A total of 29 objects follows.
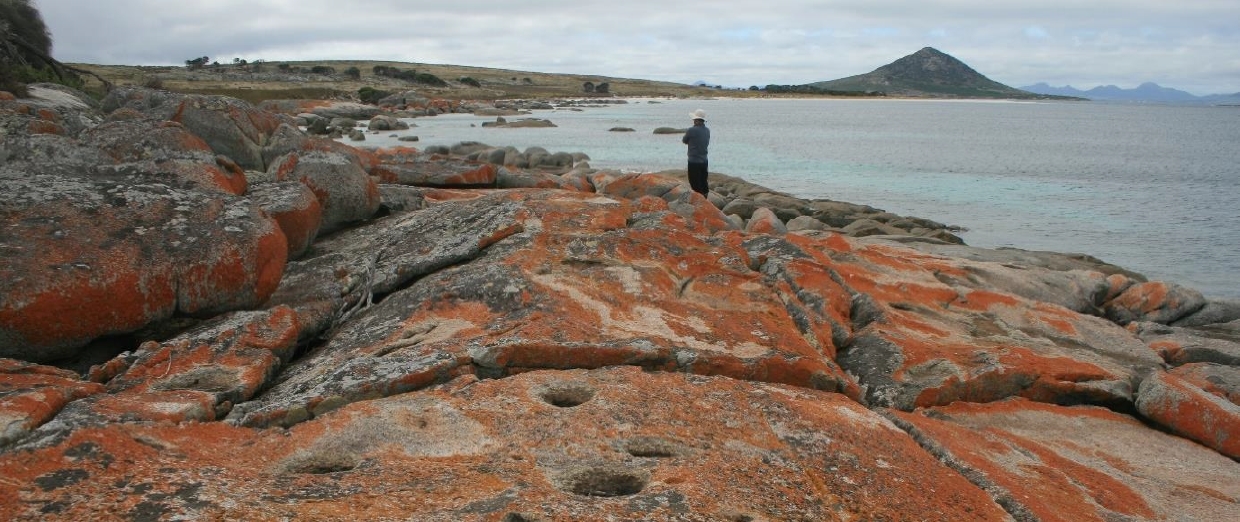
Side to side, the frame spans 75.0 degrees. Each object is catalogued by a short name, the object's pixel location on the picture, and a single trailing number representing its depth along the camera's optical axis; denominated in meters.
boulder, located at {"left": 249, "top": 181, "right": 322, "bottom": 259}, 8.30
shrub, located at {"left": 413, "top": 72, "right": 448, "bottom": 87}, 122.09
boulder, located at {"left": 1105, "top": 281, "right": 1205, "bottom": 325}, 13.98
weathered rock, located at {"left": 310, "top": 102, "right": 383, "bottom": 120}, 60.62
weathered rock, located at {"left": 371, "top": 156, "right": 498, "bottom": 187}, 13.34
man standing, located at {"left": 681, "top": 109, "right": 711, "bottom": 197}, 17.88
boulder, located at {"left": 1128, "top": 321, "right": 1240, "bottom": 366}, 10.41
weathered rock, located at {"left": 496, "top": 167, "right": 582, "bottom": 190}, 14.98
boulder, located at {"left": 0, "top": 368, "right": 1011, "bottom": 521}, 3.79
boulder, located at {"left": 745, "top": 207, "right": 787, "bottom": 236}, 16.08
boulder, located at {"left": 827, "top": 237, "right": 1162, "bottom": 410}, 7.12
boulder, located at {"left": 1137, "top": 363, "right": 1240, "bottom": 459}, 7.11
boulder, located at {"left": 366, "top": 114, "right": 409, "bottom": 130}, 52.94
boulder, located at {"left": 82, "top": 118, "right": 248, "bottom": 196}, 8.23
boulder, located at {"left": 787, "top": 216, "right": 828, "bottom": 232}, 20.19
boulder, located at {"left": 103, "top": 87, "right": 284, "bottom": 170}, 11.12
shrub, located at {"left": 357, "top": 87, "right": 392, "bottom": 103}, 84.38
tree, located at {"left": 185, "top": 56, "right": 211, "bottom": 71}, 111.72
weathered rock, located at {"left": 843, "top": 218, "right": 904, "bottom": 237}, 21.08
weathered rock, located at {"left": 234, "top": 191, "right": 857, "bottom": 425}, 5.61
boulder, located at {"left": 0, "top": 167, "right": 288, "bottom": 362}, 5.76
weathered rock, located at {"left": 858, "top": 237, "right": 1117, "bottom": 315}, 11.40
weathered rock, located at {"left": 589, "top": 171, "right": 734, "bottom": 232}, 12.41
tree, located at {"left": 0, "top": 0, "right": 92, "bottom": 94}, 19.52
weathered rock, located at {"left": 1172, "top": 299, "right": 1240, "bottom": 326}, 14.26
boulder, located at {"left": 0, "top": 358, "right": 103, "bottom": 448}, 4.37
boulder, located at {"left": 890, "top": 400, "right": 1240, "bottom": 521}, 5.02
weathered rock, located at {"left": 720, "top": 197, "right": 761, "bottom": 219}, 21.31
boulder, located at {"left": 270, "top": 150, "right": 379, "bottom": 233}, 9.55
